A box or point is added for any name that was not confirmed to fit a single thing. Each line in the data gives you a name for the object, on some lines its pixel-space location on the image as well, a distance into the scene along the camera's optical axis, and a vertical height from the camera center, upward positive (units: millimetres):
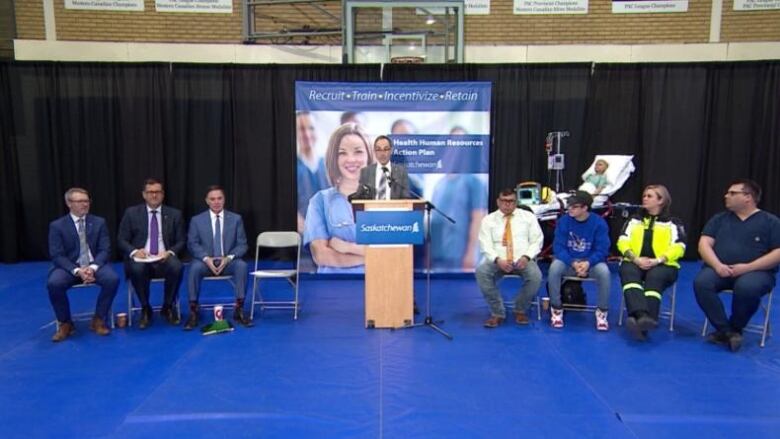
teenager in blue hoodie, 4359 -758
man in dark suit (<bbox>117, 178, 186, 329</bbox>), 4449 -756
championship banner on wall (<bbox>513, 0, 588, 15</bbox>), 7496 +2330
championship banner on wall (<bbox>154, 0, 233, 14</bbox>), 7426 +2278
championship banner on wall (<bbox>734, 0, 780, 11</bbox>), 7387 +2345
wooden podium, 4230 -971
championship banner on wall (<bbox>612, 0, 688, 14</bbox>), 7453 +2336
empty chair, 4598 -987
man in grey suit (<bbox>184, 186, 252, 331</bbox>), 4543 -763
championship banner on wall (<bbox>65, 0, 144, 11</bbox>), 7297 +2250
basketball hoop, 6956 +1436
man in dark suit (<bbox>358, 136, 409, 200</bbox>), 4598 -127
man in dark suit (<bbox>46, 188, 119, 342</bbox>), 4117 -828
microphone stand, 4157 -1364
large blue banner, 6055 +135
